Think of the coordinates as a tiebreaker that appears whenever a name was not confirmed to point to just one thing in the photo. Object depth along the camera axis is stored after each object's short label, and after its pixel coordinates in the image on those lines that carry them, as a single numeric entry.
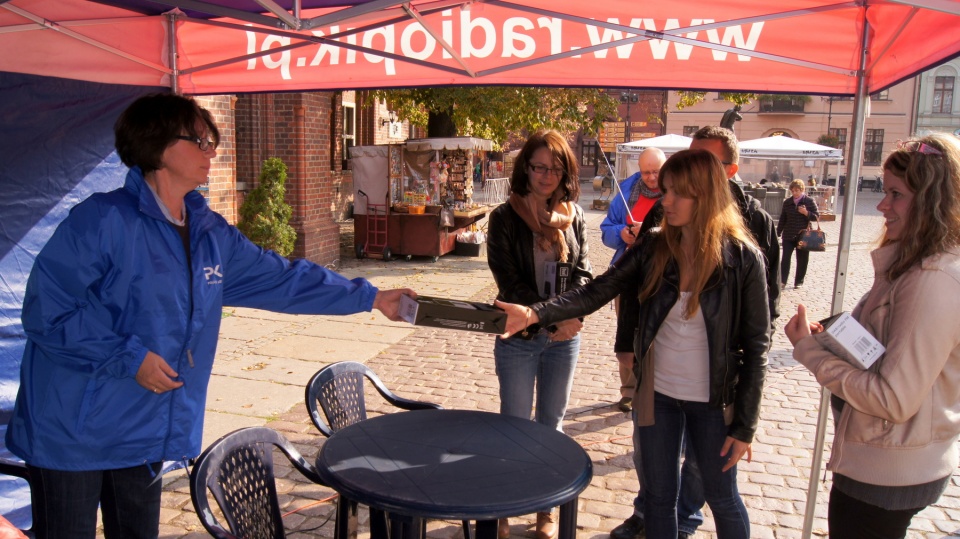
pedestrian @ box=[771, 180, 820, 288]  11.84
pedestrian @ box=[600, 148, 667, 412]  4.98
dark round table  2.10
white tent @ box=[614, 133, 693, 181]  16.14
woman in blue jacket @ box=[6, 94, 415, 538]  2.16
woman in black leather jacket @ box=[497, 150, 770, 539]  2.67
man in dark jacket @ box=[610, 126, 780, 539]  3.49
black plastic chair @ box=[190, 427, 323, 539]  2.23
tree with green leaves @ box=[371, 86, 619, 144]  13.16
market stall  12.78
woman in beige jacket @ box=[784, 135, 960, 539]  2.03
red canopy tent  3.39
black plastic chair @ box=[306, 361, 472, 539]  3.12
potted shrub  9.61
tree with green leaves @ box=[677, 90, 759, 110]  12.05
